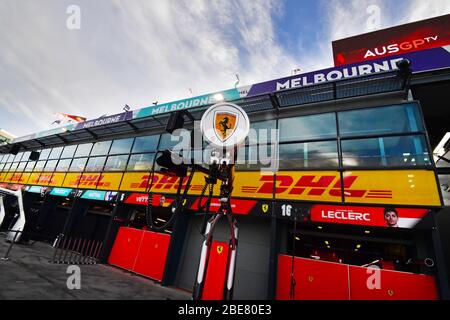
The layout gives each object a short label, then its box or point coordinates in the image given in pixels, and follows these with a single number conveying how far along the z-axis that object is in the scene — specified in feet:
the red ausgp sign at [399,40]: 31.68
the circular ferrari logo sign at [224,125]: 10.70
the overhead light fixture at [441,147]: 32.79
